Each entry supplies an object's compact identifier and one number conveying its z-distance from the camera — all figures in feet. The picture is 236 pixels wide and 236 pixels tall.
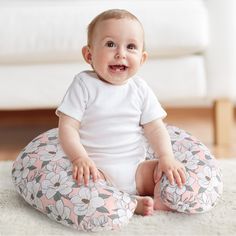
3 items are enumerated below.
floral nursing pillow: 4.45
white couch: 6.64
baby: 4.89
